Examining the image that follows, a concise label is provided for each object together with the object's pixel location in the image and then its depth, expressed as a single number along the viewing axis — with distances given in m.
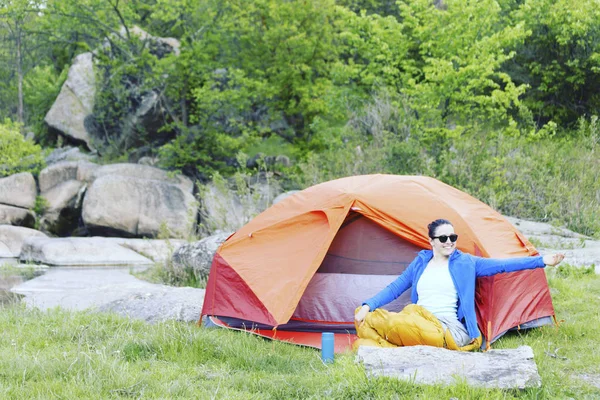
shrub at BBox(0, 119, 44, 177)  21.20
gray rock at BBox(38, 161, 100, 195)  20.58
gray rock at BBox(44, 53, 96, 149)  26.98
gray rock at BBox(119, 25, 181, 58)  23.97
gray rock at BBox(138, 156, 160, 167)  23.53
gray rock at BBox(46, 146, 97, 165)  24.23
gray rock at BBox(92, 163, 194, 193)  20.52
